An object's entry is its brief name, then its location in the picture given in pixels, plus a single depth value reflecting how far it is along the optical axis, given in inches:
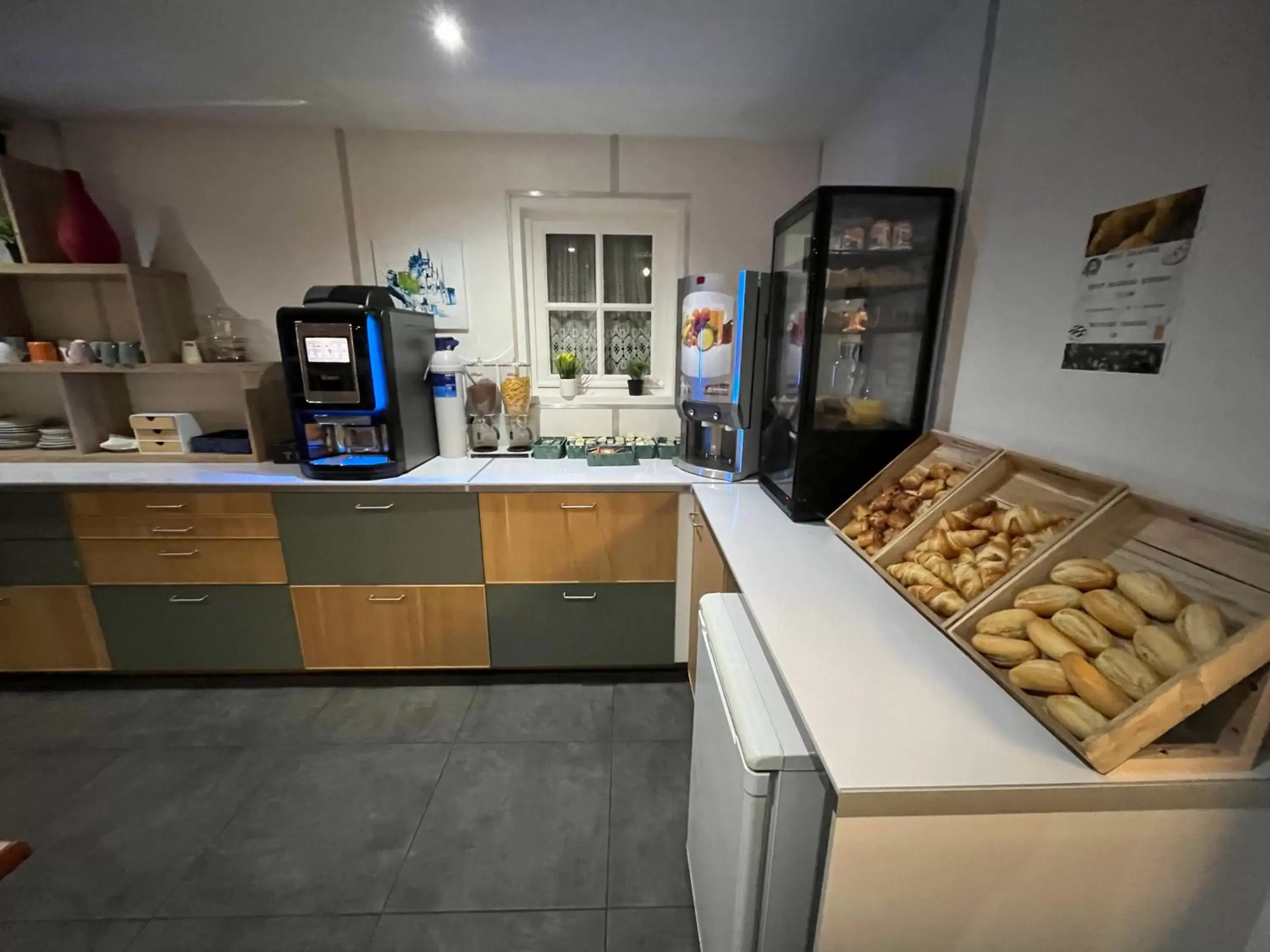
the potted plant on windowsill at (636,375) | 97.0
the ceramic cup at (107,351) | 81.6
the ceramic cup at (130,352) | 82.3
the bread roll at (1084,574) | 33.3
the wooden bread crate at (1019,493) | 37.4
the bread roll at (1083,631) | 30.4
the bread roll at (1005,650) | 33.0
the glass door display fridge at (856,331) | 54.8
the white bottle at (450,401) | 85.6
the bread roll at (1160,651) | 27.1
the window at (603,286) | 93.1
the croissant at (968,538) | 42.7
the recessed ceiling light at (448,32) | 55.1
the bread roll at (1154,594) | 29.5
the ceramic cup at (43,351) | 80.9
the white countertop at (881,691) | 26.5
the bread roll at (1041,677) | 30.0
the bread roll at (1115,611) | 30.2
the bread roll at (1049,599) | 33.4
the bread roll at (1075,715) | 27.1
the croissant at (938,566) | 42.2
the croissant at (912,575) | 42.8
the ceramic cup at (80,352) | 81.0
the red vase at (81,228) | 78.1
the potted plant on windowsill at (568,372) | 95.1
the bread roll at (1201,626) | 26.8
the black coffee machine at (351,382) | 72.8
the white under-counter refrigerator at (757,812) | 30.9
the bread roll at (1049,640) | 31.0
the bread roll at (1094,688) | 27.4
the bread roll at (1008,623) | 34.1
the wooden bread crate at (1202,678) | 25.2
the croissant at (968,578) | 39.4
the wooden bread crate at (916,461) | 53.6
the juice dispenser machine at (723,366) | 70.5
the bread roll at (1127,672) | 27.3
